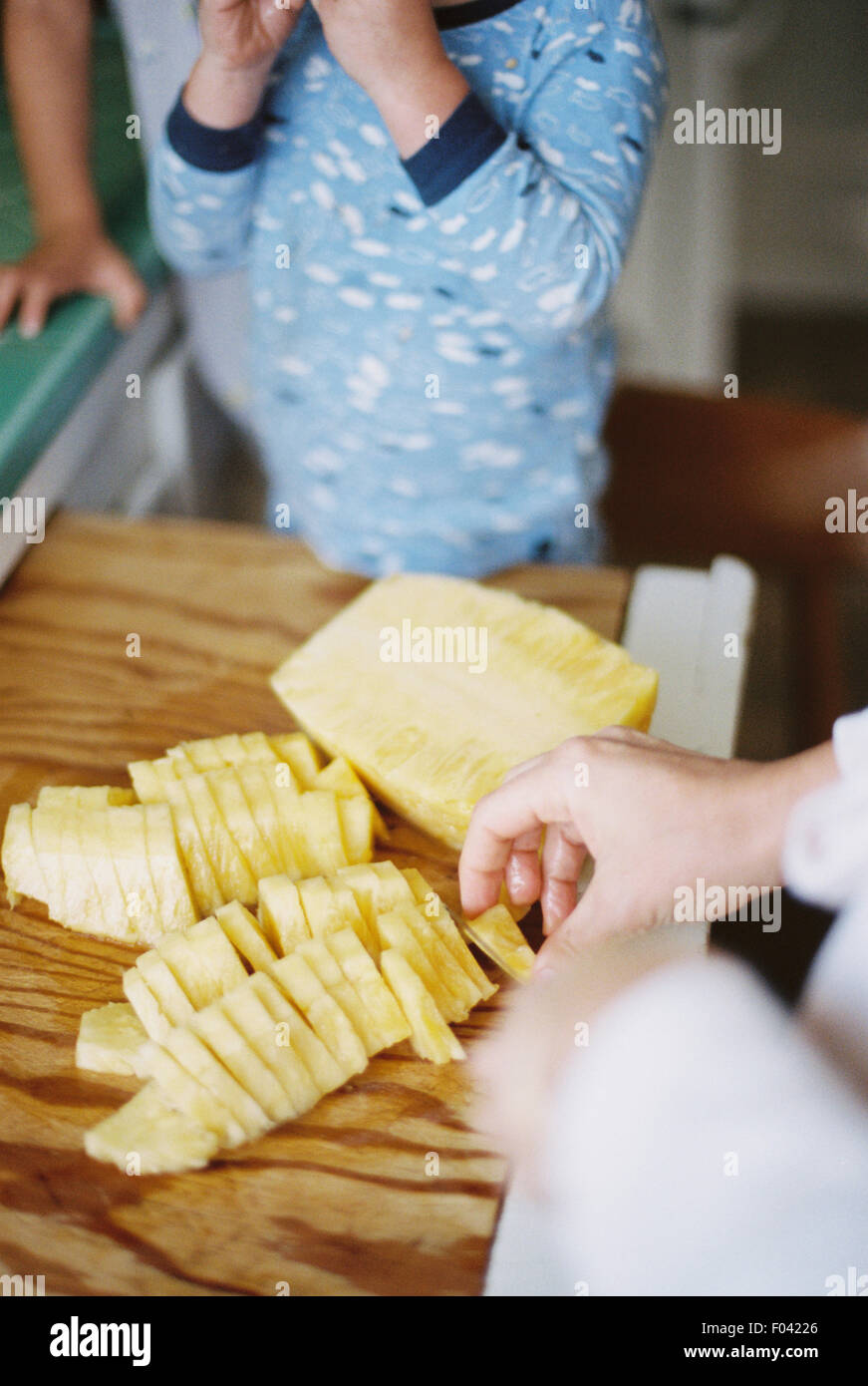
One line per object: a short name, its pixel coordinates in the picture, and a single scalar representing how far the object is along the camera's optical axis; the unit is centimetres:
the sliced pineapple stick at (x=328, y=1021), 75
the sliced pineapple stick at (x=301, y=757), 93
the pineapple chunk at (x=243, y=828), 86
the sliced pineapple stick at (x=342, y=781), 91
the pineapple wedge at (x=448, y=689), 90
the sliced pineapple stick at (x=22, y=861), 86
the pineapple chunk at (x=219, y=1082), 71
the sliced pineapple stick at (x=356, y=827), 88
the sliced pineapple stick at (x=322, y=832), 87
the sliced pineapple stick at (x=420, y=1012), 76
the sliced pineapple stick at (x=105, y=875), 84
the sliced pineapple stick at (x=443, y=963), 80
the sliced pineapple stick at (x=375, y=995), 77
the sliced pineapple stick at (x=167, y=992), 76
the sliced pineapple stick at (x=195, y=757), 92
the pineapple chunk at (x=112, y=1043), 76
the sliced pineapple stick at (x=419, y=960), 79
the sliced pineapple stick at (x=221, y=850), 86
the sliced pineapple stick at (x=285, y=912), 81
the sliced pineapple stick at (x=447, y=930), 82
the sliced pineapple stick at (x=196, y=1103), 71
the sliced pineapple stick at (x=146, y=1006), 76
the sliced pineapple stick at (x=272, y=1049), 73
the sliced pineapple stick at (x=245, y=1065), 72
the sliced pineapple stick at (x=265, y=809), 86
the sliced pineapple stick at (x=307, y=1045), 74
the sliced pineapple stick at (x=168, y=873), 83
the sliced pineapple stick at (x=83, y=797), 90
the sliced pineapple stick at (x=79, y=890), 84
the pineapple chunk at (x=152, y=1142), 70
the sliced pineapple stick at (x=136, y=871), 83
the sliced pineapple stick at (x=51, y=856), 85
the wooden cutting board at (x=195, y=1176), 68
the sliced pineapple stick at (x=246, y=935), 79
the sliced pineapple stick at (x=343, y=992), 76
